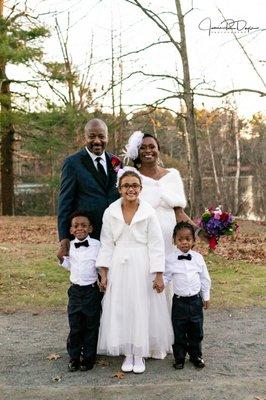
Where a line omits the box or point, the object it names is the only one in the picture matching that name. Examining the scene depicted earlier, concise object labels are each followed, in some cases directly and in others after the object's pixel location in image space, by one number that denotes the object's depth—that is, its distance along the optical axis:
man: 4.66
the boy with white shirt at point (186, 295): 4.50
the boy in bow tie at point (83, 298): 4.51
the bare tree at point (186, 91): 13.91
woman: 4.75
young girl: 4.40
